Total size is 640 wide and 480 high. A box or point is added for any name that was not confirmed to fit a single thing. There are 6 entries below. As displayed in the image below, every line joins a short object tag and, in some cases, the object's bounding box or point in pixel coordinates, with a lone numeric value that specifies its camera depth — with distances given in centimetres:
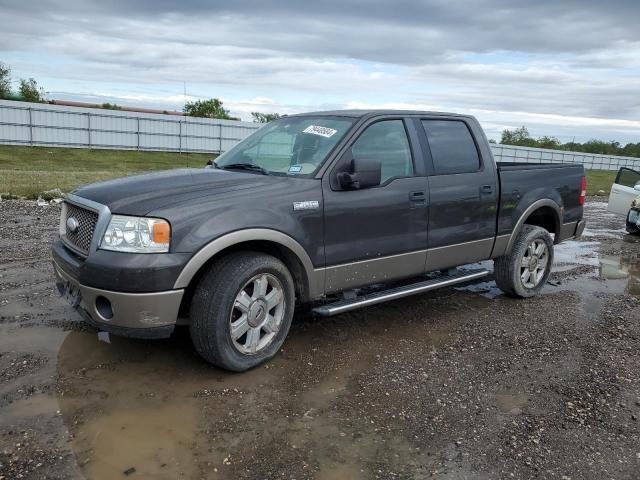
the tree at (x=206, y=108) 6822
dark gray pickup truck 374
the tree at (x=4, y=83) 5979
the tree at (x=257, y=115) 7061
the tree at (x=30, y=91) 5728
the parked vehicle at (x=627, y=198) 1121
